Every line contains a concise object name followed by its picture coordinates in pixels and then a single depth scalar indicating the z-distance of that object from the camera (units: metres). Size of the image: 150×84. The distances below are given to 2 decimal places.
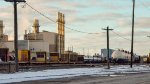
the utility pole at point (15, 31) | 42.24
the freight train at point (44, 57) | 91.38
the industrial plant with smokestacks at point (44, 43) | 103.56
